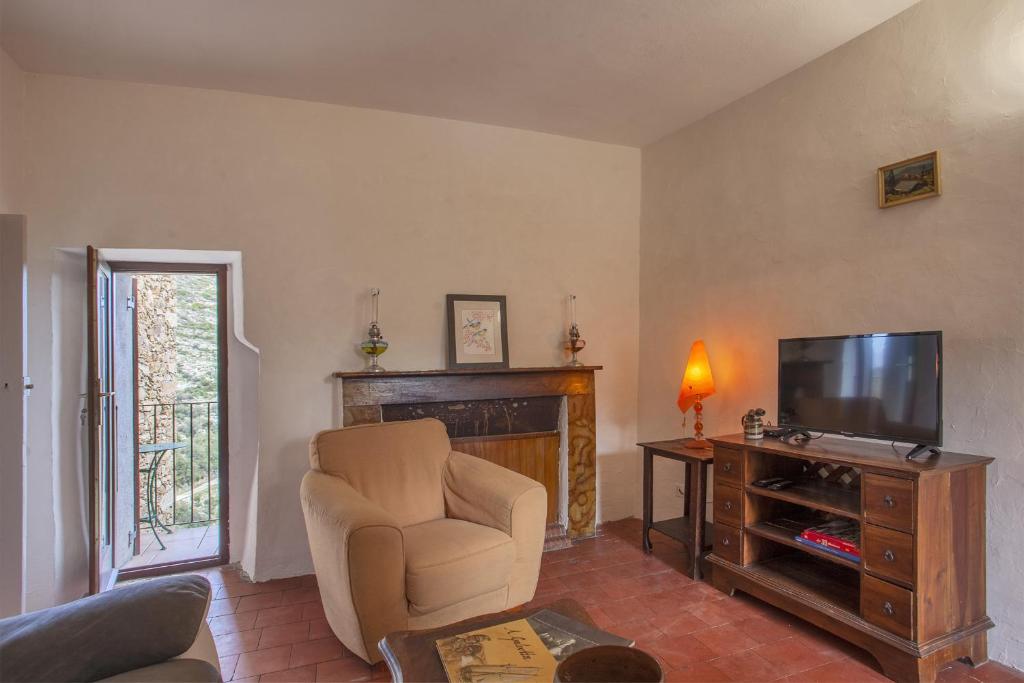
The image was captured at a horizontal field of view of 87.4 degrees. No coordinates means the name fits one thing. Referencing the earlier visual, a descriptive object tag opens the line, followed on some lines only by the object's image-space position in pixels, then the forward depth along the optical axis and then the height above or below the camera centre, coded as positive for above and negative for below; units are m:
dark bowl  1.03 -0.65
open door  2.42 -0.41
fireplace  3.02 -0.47
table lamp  3.10 -0.29
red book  2.10 -0.85
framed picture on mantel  3.27 +0.02
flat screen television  2.01 -0.21
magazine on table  1.18 -0.74
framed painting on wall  2.20 +0.66
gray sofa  0.97 -0.58
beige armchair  1.86 -0.80
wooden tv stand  1.86 -0.85
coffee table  1.20 -0.75
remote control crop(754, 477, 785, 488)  2.45 -0.68
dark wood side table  2.79 -0.92
